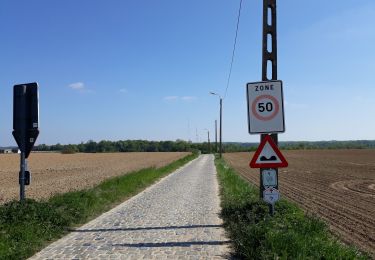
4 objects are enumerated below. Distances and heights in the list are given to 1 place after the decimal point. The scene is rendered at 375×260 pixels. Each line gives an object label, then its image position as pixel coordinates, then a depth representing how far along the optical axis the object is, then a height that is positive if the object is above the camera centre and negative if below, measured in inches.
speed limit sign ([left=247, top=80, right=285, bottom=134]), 349.1 +31.6
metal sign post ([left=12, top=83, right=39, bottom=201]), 409.7 +27.6
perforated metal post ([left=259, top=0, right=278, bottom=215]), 423.5 +104.1
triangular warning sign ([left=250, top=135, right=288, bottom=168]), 344.8 -5.9
